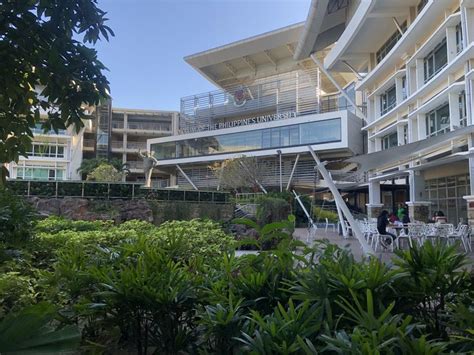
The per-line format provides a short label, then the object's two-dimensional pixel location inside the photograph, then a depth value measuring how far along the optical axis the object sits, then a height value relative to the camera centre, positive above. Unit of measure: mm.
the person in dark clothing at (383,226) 13648 -551
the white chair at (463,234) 12617 -761
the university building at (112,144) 53531 +9583
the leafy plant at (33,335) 1438 -473
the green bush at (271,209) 16125 -40
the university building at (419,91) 15680 +5730
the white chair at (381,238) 13391 -979
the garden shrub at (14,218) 3844 -130
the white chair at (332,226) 23750 -1040
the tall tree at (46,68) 2855 +1028
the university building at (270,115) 37875 +10625
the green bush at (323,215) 28853 -466
